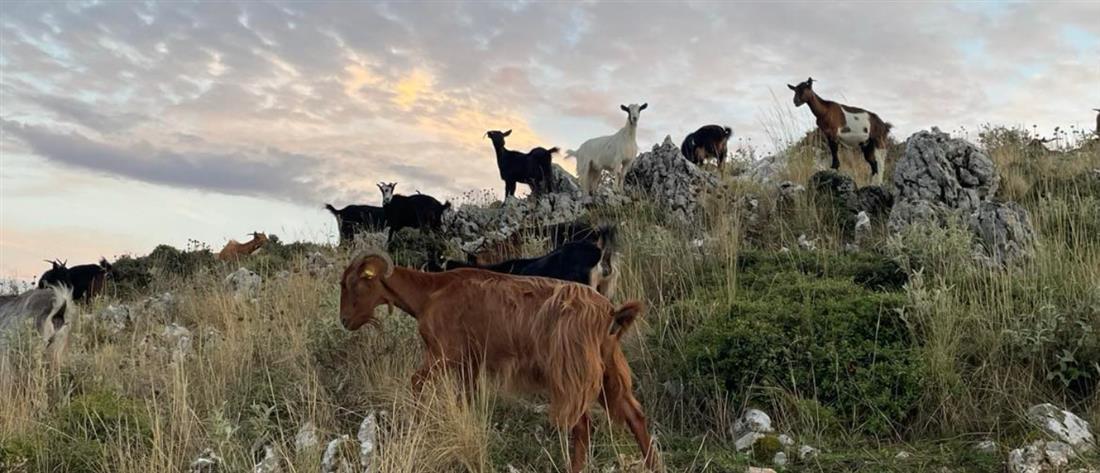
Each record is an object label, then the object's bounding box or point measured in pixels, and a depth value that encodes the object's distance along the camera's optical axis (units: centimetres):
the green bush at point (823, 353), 638
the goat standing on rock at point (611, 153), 1756
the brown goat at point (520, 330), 528
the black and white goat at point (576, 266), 787
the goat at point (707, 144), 1918
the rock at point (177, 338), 847
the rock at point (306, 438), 534
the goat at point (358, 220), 1694
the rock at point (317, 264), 1270
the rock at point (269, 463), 494
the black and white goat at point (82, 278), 1439
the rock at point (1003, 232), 888
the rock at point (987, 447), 565
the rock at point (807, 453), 561
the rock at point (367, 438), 531
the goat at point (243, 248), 1870
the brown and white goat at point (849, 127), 1588
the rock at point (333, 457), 539
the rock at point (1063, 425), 547
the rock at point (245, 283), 1234
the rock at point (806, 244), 1061
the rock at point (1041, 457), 510
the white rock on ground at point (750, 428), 595
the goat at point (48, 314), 816
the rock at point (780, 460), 557
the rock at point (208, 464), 536
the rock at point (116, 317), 1122
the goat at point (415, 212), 1598
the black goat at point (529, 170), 1797
